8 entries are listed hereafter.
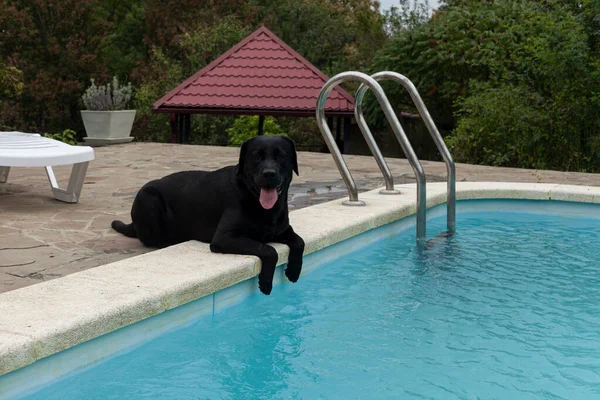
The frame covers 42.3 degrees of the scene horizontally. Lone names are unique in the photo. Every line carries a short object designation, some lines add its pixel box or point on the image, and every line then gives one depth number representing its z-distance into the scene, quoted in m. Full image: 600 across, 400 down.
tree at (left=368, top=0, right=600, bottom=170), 12.73
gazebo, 14.71
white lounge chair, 6.29
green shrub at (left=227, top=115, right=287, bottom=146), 19.97
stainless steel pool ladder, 6.25
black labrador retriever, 4.72
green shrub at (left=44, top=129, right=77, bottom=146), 14.68
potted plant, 14.19
